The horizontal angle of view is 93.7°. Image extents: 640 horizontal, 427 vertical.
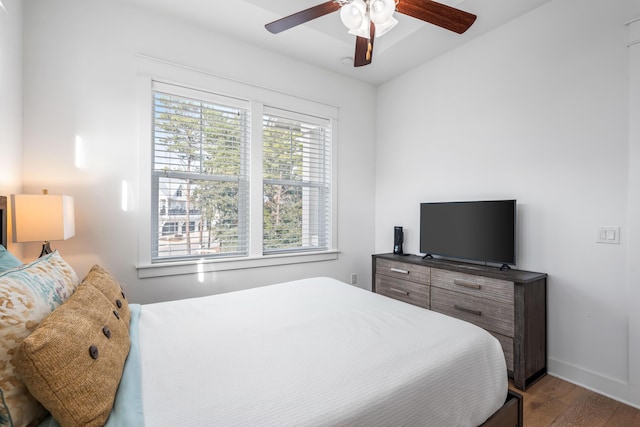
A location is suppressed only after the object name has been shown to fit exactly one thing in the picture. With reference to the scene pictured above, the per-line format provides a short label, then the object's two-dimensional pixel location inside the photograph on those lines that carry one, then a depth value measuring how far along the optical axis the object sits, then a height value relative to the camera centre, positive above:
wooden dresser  2.14 -0.73
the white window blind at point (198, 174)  2.53 +0.32
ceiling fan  1.54 +1.08
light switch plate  2.03 -0.16
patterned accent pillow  0.73 -0.30
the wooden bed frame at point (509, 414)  1.27 -0.89
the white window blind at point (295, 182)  3.09 +0.31
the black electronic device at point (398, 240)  3.39 -0.33
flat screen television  2.43 -0.17
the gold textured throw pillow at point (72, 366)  0.72 -0.42
